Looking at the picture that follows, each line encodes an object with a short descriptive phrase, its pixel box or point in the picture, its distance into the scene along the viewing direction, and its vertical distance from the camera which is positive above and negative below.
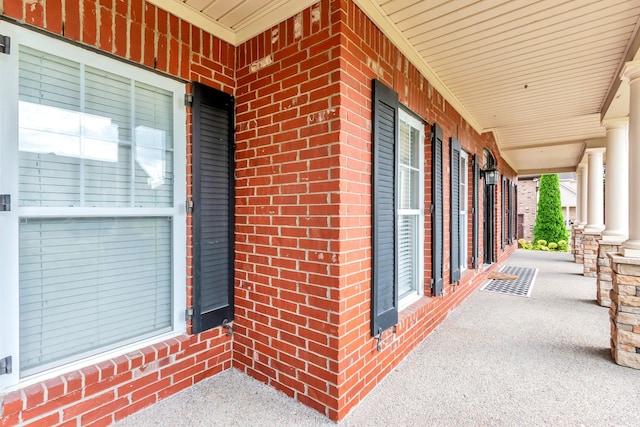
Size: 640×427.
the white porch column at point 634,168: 2.77 +0.39
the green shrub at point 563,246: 13.07 -1.48
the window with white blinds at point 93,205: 1.61 +0.04
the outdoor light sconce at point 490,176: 6.01 +0.69
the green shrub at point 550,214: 13.70 -0.14
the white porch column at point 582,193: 8.80 +0.51
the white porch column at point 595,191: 6.39 +0.41
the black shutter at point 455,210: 3.84 +0.02
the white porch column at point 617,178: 4.11 +0.44
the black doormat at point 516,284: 5.11 -1.32
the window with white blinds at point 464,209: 4.71 +0.04
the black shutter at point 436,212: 3.26 -0.01
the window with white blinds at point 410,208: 3.00 +0.04
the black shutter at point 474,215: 4.99 -0.06
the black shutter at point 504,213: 8.05 -0.05
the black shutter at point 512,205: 9.81 +0.20
